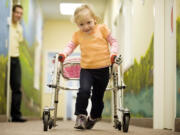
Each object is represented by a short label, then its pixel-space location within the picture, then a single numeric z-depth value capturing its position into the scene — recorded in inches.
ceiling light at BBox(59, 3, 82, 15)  327.6
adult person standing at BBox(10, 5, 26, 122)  171.4
